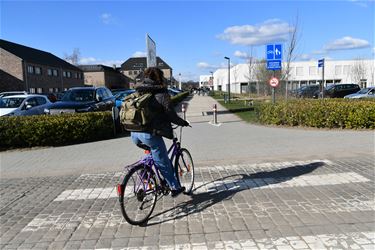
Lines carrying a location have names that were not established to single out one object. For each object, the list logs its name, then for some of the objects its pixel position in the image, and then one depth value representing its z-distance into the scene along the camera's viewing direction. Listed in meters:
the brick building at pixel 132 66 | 115.06
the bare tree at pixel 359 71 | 52.94
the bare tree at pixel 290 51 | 20.16
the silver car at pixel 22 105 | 14.19
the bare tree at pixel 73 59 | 83.38
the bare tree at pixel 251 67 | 41.80
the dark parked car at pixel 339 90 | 32.51
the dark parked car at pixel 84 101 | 12.37
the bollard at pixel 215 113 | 14.48
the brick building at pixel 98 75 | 84.69
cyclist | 4.13
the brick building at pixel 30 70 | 42.47
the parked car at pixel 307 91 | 35.65
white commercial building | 64.75
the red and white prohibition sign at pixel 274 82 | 14.13
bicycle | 4.10
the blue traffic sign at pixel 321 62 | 17.57
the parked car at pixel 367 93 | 23.38
